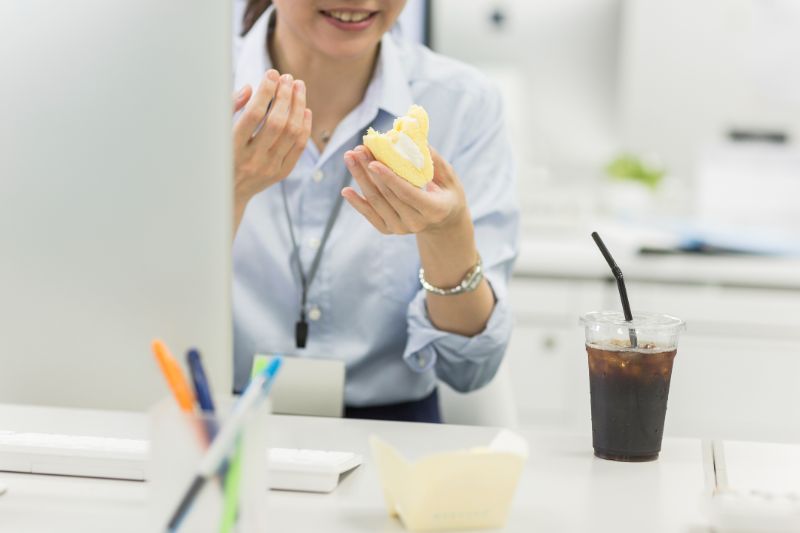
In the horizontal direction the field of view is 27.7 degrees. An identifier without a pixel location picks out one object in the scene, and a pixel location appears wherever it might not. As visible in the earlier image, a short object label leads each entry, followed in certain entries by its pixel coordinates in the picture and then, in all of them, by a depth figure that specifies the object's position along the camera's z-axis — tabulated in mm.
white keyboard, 1345
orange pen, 1175
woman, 1649
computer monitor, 1307
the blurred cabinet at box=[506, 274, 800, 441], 3295
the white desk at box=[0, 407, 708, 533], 1275
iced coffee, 1434
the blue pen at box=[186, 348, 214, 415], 1170
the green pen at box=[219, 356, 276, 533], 1141
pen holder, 1149
